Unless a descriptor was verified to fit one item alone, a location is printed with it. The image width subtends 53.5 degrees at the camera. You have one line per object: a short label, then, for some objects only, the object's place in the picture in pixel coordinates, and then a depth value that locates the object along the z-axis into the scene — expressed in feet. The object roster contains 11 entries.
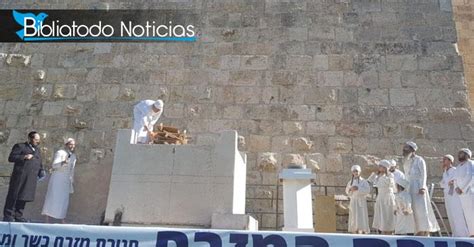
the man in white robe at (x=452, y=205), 22.09
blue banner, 15.40
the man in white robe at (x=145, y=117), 22.67
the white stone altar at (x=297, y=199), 21.35
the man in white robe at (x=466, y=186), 21.54
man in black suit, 21.41
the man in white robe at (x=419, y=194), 21.88
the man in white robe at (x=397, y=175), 22.40
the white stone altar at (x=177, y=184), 20.20
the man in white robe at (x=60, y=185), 22.40
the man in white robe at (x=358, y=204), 23.31
